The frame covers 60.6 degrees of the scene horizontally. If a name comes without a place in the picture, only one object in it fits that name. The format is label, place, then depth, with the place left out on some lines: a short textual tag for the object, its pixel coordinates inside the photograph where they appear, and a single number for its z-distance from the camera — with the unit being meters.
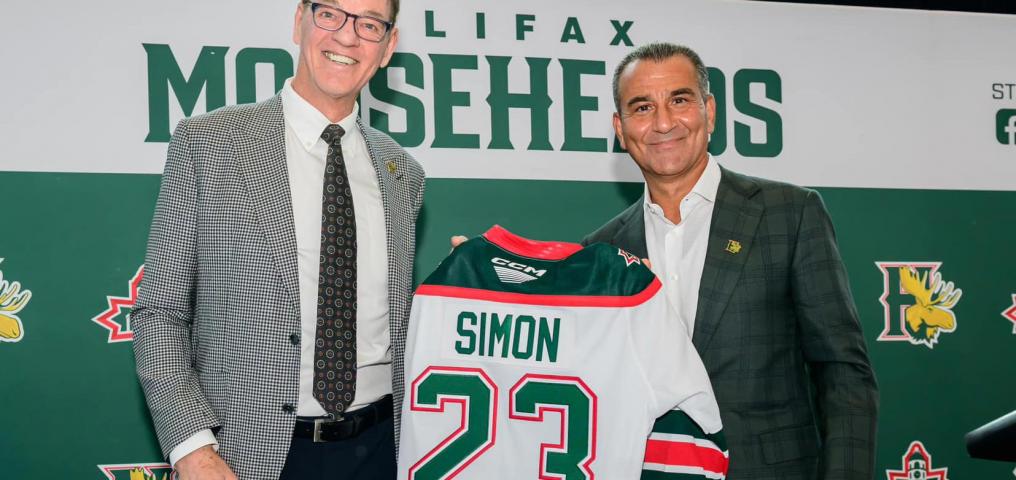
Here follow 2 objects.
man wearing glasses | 1.66
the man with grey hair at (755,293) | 1.83
